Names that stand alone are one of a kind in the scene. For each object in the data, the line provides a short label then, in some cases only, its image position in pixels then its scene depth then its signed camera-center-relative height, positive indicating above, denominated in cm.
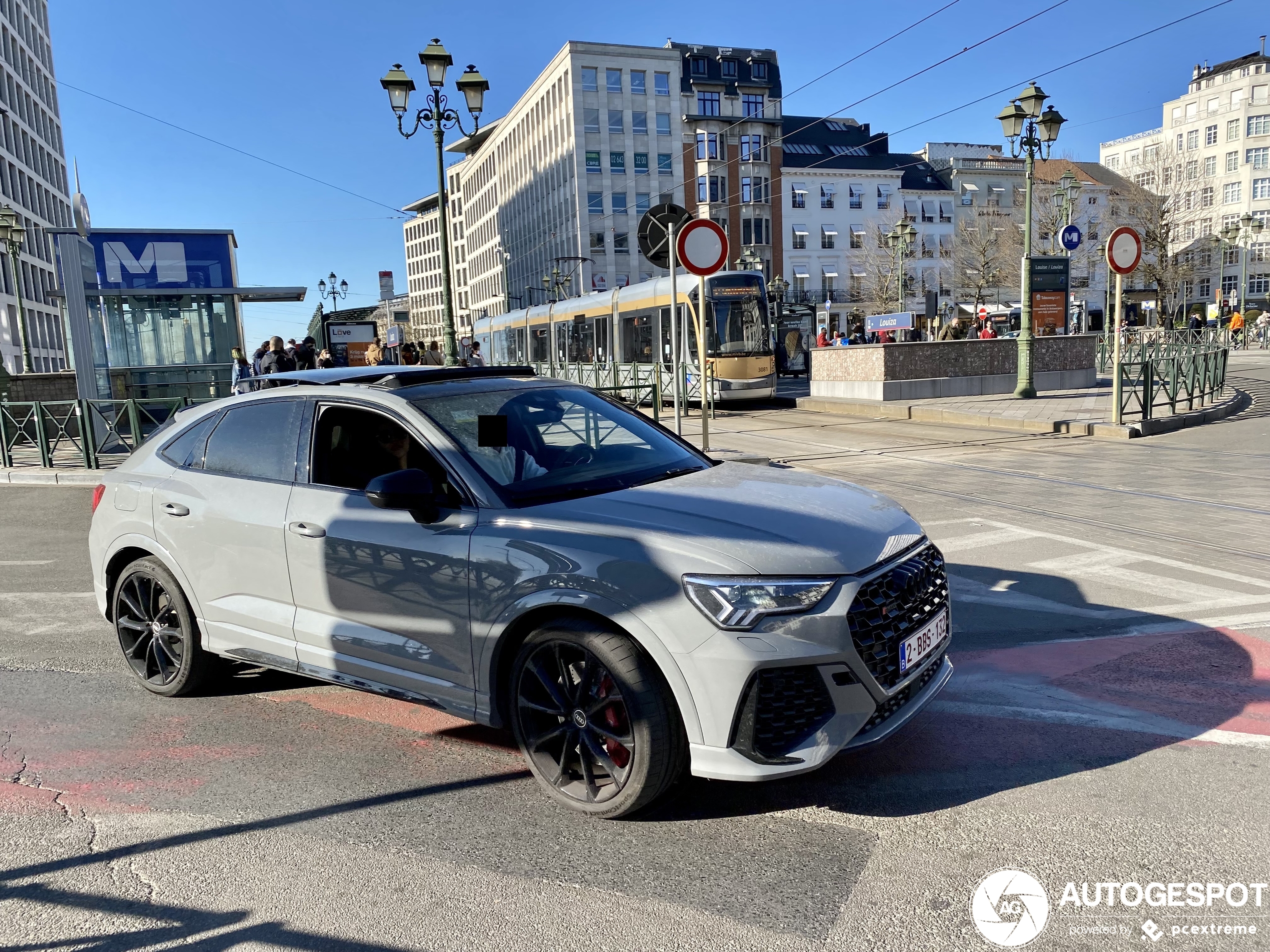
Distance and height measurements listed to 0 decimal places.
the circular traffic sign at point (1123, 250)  1373 +109
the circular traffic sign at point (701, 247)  945 +101
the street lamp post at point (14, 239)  3012 +492
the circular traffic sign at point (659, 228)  1028 +135
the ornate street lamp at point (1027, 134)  1881 +408
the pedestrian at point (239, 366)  1739 +13
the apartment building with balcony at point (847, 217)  7469 +990
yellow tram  2306 +49
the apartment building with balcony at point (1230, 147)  8131 +1516
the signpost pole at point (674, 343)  886 +6
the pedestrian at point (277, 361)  1577 +17
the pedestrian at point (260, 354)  1691 +32
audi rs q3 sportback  299 -80
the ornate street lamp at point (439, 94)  1634 +485
